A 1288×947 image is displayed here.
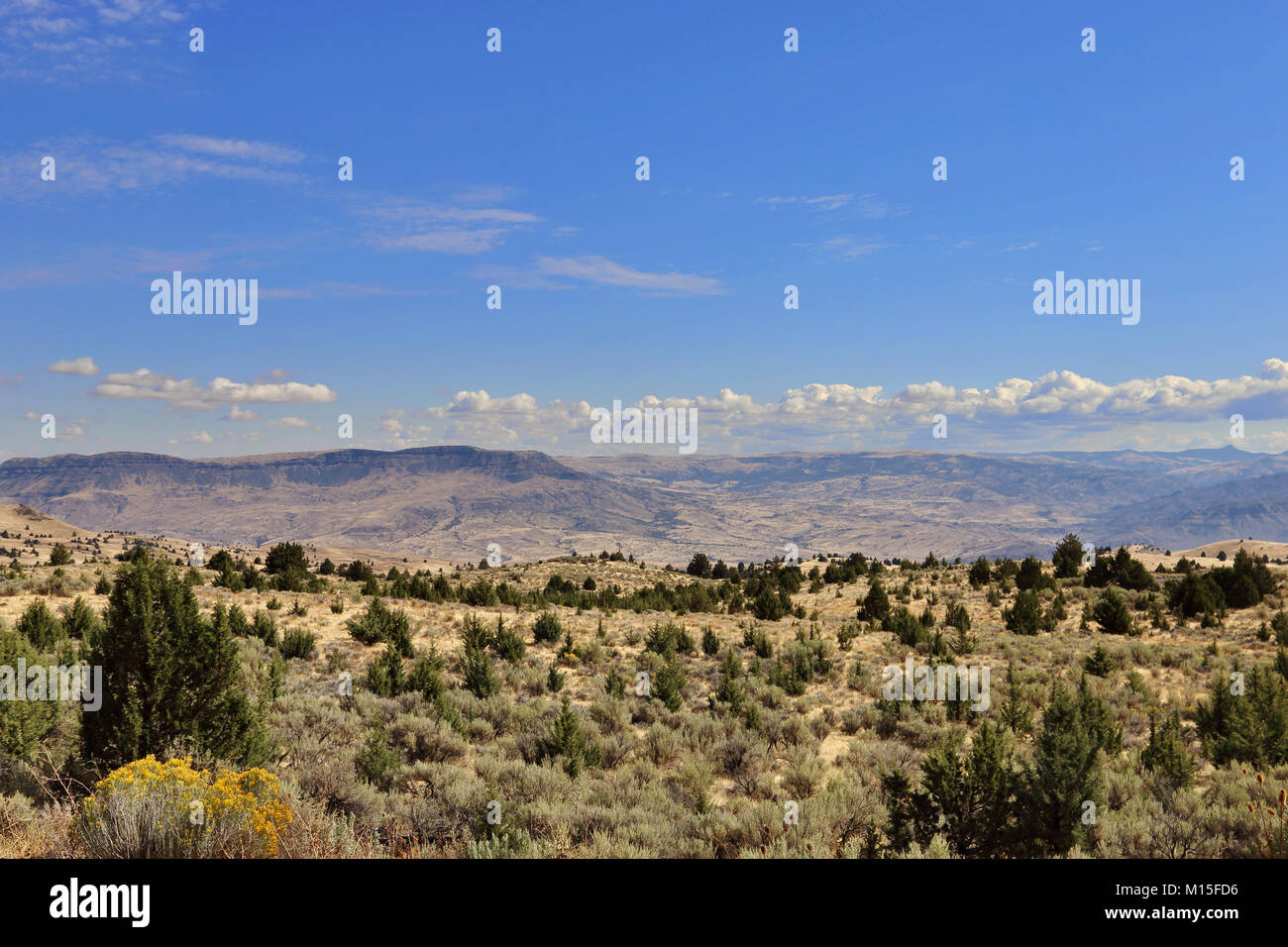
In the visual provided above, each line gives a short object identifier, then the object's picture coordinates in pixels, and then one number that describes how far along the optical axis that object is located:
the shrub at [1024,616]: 25.83
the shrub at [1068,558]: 36.56
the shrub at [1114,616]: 25.31
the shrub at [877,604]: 29.77
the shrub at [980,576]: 36.66
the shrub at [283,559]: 33.85
